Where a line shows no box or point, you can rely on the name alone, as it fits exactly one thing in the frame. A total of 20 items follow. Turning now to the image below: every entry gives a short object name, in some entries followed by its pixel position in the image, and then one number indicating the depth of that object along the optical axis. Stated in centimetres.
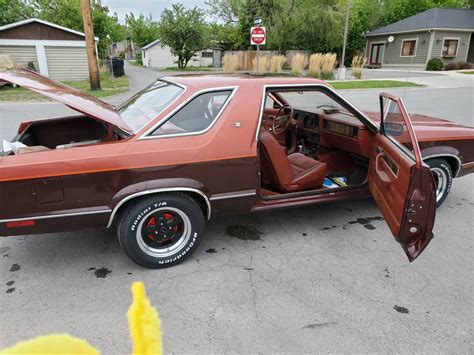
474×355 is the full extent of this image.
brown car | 266
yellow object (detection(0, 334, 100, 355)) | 79
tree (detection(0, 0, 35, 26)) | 2939
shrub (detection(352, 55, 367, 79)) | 2252
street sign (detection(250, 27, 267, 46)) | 1344
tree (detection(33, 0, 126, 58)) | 2750
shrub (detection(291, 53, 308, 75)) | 2164
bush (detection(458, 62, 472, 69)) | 3032
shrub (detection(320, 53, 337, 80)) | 2156
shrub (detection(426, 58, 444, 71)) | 2909
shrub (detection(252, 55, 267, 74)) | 2149
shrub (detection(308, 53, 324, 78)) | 2141
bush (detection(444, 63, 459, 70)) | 3001
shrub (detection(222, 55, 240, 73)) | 2418
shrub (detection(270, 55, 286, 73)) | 2160
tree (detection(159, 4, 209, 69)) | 2978
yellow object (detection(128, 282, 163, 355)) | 91
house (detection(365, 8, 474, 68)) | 3241
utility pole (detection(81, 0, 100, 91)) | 1359
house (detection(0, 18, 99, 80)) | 1978
